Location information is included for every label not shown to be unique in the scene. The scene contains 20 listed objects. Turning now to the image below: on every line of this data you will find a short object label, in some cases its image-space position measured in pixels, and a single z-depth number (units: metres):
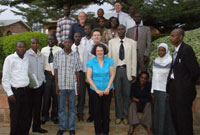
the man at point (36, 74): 4.85
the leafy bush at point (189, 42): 6.09
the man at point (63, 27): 6.41
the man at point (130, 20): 6.38
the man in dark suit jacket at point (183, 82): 3.86
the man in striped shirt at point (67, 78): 4.68
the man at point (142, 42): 5.74
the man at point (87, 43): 5.29
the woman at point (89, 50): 4.95
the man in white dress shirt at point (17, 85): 4.32
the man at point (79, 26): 5.99
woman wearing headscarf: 4.78
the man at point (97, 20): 6.14
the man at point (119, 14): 6.55
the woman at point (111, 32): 5.53
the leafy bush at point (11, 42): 8.00
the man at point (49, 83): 5.26
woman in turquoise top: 4.38
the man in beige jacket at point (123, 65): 5.18
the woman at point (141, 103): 5.01
